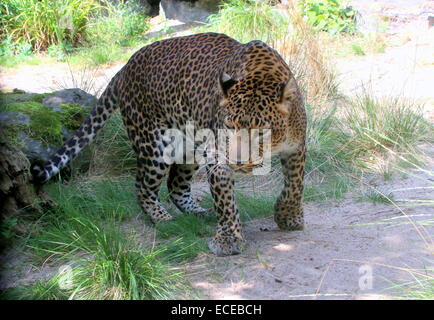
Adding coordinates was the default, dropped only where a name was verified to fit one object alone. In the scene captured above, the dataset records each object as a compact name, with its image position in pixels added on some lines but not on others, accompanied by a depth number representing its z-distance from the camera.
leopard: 4.80
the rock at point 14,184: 5.11
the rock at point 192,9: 17.36
